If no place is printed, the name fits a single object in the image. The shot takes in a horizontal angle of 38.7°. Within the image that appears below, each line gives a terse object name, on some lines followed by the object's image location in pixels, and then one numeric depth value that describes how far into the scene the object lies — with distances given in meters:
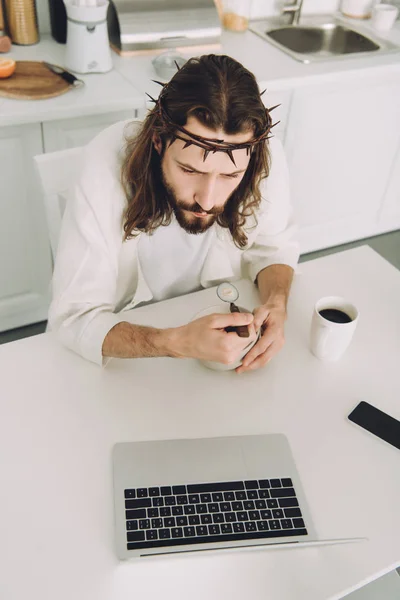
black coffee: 1.17
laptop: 0.89
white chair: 1.28
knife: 1.86
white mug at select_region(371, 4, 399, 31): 2.59
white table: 0.85
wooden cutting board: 1.78
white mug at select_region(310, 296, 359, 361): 1.13
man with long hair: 1.11
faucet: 2.62
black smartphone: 1.06
